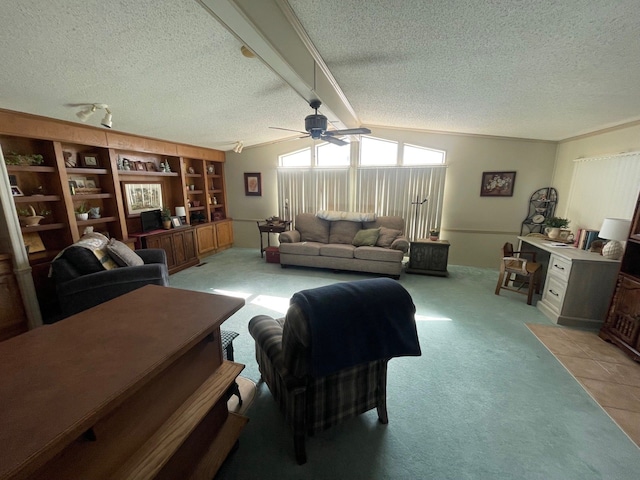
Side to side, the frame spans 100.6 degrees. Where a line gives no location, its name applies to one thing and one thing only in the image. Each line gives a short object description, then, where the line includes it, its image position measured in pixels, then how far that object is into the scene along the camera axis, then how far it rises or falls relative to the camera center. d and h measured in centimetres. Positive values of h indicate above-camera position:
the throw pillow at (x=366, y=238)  459 -82
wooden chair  331 -100
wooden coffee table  60 -51
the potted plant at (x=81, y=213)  347 -31
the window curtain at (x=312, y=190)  548 +0
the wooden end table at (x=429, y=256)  432 -107
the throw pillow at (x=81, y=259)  273 -71
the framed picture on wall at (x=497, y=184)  450 +11
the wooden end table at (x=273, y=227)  535 -75
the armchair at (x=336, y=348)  125 -79
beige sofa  428 -95
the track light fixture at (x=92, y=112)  258 +74
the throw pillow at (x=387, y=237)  454 -79
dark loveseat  266 -91
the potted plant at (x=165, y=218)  452 -48
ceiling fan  265 +63
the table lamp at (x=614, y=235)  252 -42
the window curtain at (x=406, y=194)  494 -7
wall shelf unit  293 +19
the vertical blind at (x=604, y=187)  284 +5
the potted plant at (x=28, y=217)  292 -30
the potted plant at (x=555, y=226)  360 -48
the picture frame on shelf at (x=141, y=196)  415 -11
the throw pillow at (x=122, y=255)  299 -74
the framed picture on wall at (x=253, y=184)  595 +13
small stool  184 -105
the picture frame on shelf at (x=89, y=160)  359 +40
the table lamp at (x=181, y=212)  487 -41
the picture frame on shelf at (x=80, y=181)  355 +11
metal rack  429 -30
